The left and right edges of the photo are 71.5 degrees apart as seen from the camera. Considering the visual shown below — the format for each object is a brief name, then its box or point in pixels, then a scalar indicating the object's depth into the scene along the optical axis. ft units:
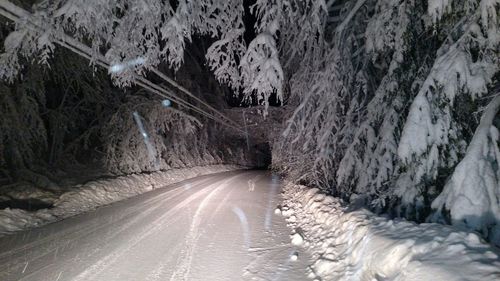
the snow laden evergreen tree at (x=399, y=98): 15.24
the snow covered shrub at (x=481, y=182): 13.67
